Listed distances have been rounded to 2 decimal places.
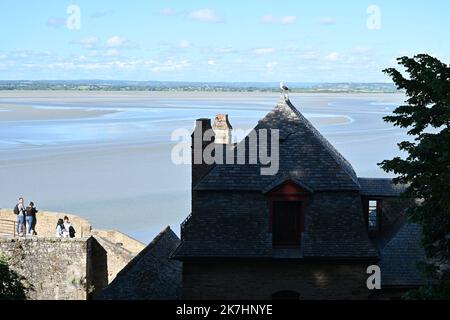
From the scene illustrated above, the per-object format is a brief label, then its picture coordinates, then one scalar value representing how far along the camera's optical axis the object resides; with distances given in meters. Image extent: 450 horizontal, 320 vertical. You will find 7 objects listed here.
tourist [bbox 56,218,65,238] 29.19
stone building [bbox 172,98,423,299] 19.98
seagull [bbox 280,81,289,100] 21.72
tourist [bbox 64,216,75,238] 29.38
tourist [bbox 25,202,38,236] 29.22
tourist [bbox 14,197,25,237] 29.30
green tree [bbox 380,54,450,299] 14.87
